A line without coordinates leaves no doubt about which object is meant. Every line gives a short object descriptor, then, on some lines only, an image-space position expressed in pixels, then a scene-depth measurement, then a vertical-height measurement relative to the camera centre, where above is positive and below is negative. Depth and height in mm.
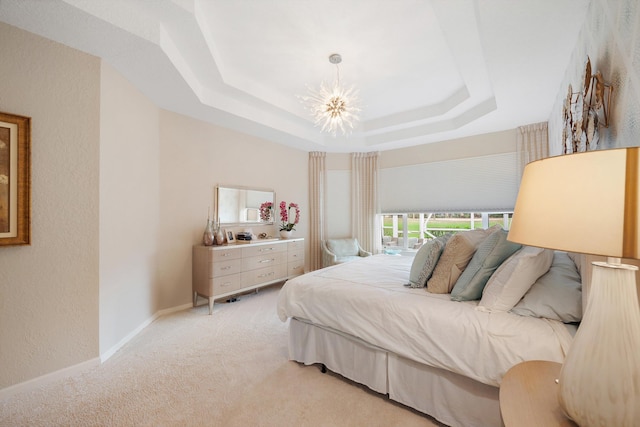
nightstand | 773 -613
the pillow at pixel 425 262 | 1984 -378
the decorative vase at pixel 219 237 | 3565 -310
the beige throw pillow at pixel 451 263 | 1854 -356
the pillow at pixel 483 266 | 1680 -347
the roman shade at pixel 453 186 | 4020 +480
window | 4265 -188
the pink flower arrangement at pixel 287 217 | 4562 -47
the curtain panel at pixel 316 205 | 5207 +173
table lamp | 583 -87
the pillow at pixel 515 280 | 1469 -382
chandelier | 2791 +1168
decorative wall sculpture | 1372 +606
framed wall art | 1802 +254
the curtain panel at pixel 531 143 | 3666 +1012
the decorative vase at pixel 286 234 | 4566 -346
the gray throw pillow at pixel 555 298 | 1351 -460
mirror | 3865 +172
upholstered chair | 4727 -687
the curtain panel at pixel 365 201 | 5203 +264
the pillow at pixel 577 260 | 1629 -321
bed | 1338 -734
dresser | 3314 -737
